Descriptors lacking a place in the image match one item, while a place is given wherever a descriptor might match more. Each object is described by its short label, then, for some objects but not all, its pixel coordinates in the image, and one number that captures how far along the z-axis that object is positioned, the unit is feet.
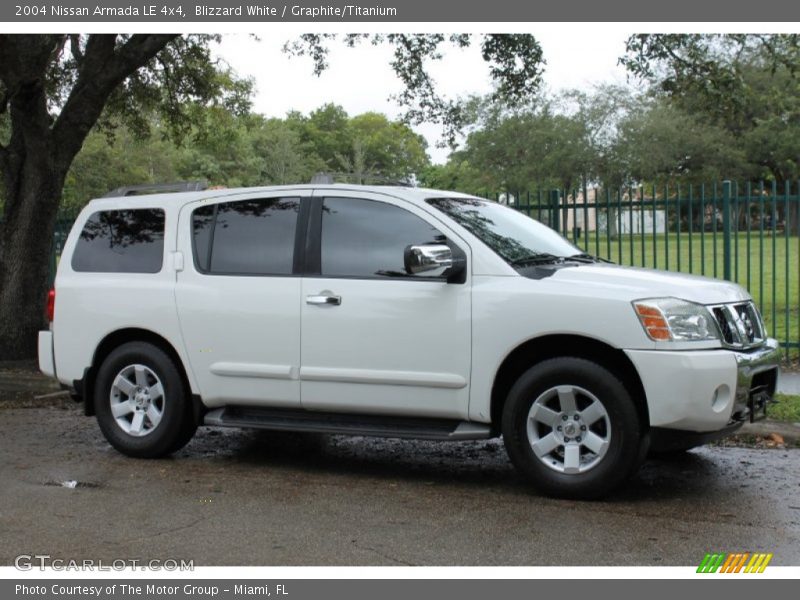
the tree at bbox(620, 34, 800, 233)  43.14
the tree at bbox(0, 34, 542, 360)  38.27
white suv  18.89
